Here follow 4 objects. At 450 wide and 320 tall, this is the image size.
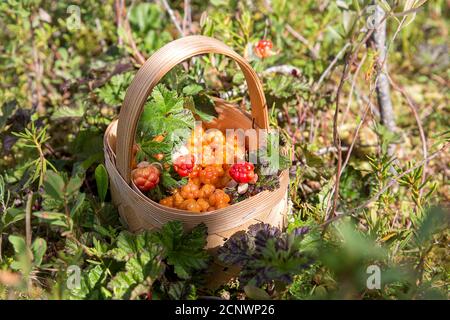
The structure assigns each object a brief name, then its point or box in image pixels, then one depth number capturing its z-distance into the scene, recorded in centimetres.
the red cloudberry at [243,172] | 62
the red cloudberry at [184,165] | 63
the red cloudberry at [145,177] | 62
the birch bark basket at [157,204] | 59
